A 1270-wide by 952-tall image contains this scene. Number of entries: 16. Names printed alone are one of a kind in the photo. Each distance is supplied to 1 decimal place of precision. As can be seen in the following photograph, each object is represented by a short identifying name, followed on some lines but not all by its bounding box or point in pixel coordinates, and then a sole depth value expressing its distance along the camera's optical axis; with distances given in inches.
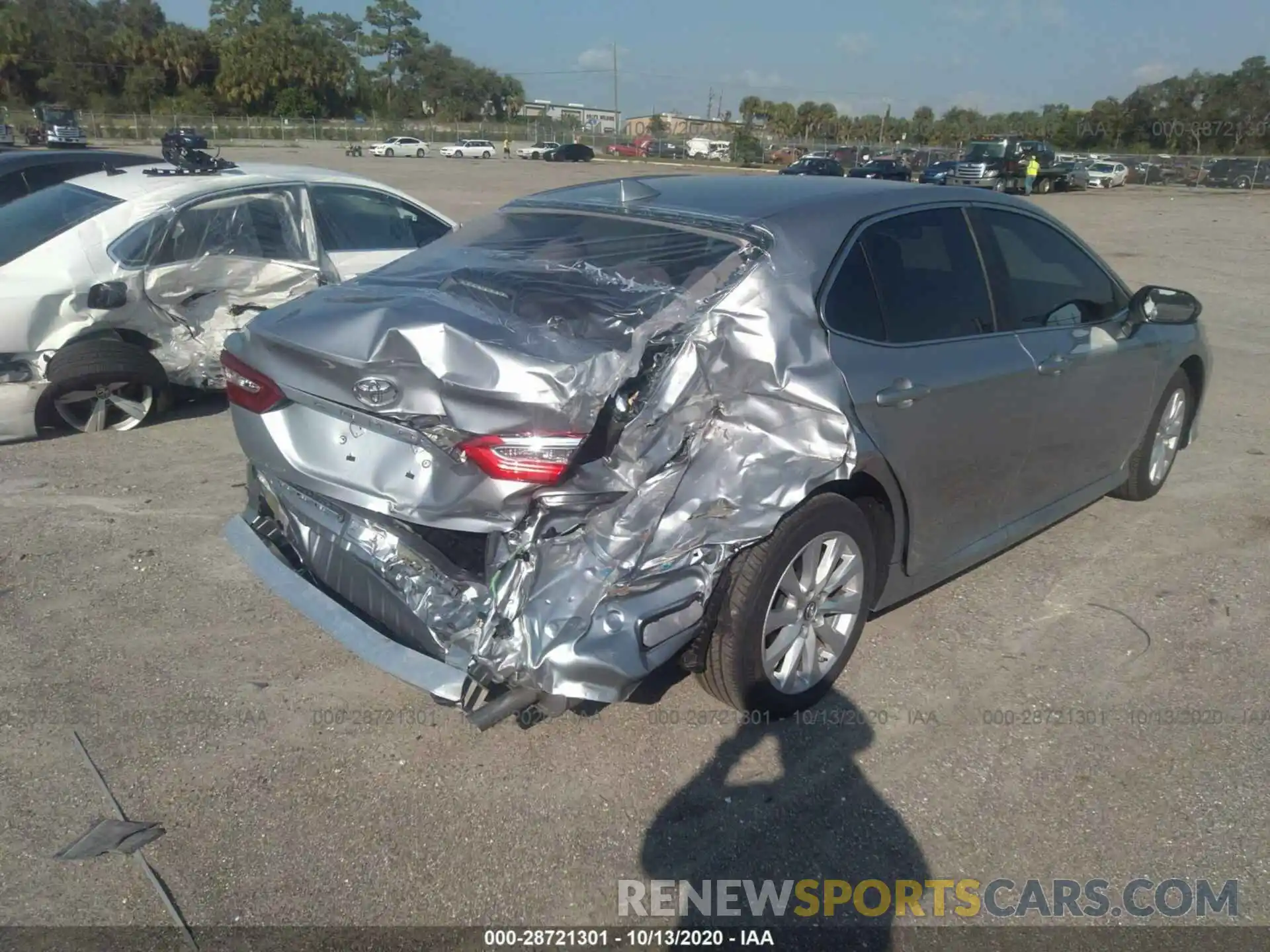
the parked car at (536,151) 2544.3
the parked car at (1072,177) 1535.4
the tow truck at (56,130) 1596.9
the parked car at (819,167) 1546.5
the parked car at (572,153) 2407.7
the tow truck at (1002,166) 1418.6
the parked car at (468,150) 2481.5
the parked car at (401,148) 2411.4
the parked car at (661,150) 2733.8
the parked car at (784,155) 2405.3
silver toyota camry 108.0
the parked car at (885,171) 1449.3
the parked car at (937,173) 1436.5
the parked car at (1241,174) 1710.1
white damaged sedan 233.5
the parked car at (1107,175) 1673.2
